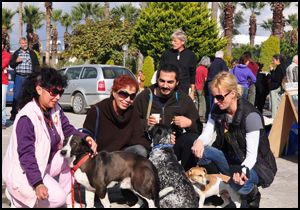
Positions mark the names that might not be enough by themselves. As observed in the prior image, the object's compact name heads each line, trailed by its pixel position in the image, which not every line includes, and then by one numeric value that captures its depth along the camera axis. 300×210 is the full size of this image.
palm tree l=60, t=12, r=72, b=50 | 59.21
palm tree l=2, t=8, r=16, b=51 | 55.50
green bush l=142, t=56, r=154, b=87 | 29.02
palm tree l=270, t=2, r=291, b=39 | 40.09
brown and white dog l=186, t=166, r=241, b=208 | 5.08
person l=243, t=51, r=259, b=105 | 13.35
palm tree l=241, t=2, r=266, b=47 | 55.94
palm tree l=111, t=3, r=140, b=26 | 51.86
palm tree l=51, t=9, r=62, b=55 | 54.24
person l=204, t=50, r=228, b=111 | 12.15
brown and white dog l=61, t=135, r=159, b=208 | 4.71
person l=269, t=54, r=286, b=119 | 11.88
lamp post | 35.01
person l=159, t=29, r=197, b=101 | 8.46
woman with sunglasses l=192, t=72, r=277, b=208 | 4.77
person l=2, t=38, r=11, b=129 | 10.59
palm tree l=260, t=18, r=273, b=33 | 68.83
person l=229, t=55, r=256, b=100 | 12.76
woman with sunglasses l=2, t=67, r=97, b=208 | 4.20
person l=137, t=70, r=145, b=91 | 22.30
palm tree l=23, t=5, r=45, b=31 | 60.12
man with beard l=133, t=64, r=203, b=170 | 5.51
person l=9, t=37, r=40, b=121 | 11.41
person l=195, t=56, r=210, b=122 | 14.43
